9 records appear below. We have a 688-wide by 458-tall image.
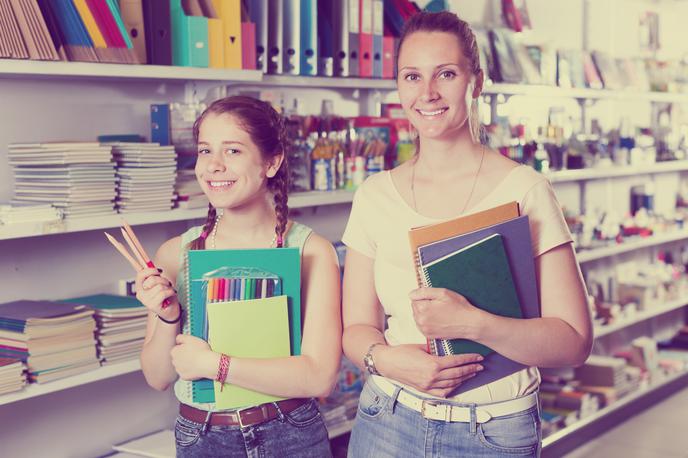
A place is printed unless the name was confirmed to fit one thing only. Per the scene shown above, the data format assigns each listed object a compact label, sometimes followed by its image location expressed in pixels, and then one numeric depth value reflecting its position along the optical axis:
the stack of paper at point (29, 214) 2.37
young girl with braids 1.66
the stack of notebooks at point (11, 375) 2.35
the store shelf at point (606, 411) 4.50
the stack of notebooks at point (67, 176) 2.50
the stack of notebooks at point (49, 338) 2.42
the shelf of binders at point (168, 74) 2.35
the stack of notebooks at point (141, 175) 2.65
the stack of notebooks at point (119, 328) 2.62
